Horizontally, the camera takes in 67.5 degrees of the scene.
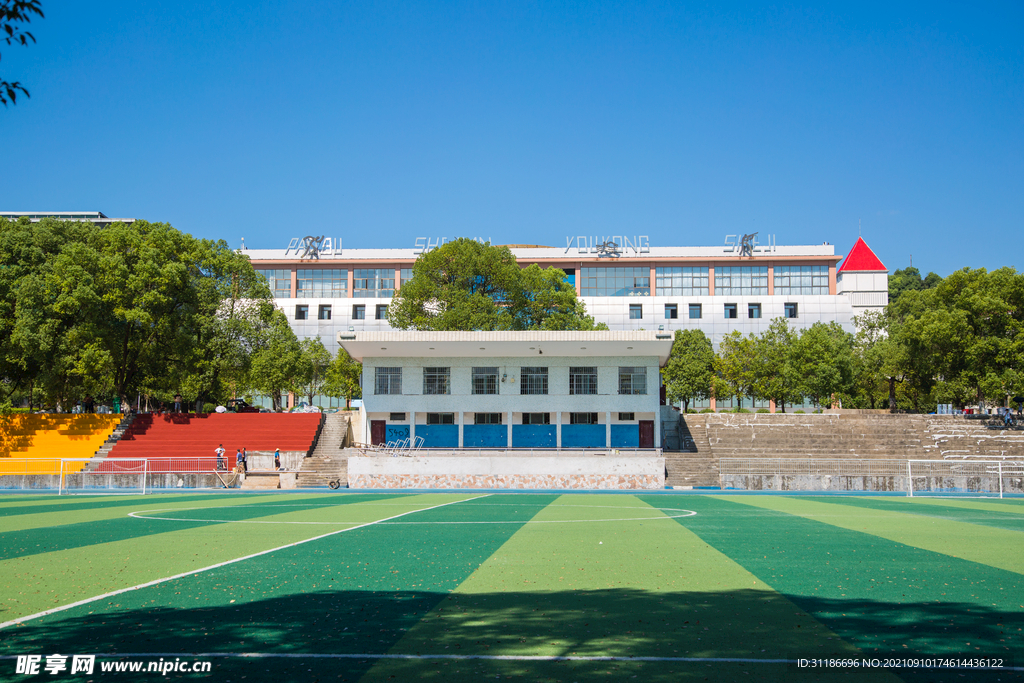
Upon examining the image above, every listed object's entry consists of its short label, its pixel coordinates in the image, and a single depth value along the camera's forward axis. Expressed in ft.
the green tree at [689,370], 247.91
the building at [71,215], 388.57
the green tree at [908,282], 358.84
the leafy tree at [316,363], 249.51
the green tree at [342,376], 246.06
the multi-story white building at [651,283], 286.66
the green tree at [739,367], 245.04
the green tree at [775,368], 230.07
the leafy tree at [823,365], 220.84
